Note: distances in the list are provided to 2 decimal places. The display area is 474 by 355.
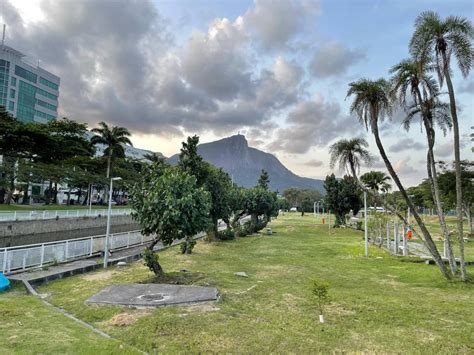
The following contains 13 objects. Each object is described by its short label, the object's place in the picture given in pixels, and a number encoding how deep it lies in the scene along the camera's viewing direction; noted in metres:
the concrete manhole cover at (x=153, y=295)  8.55
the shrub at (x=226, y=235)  27.42
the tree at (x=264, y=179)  56.95
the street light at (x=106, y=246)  14.38
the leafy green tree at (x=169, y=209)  11.41
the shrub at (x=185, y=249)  18.61
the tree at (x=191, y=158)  22.28
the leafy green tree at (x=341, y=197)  42.31
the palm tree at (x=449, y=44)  12.20
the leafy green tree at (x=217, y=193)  24.34
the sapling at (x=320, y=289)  7.80
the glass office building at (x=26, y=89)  71.62
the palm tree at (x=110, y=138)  53.00
